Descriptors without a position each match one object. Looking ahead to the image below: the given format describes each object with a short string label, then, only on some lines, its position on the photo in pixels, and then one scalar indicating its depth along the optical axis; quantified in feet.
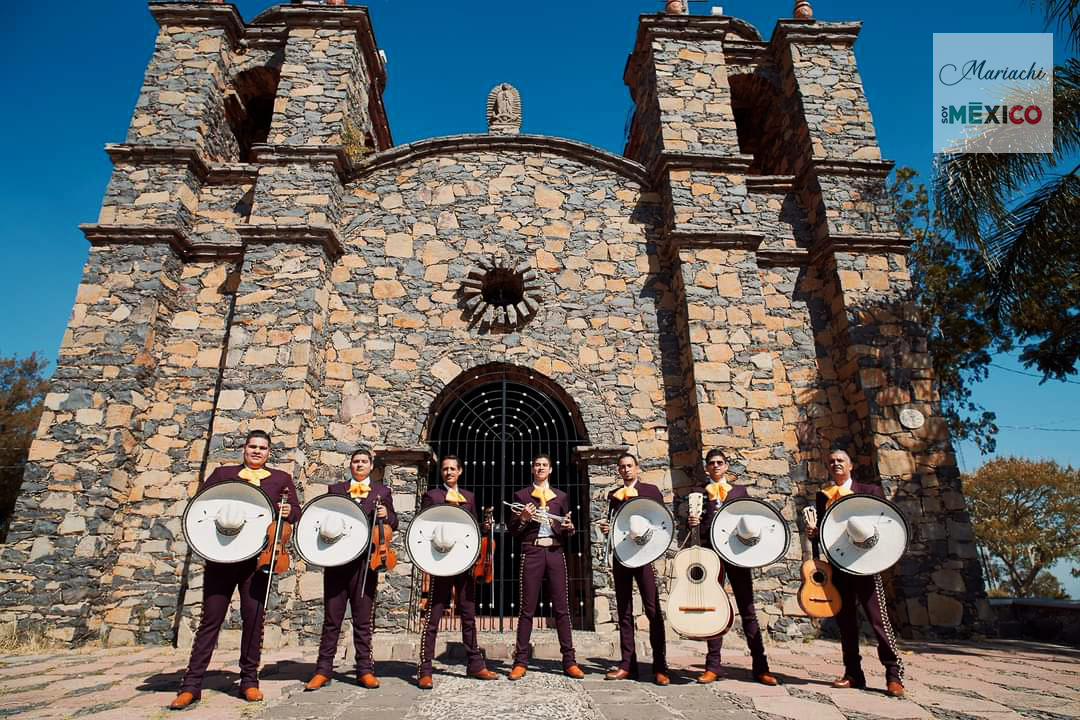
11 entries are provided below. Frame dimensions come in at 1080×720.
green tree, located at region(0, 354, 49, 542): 57.62
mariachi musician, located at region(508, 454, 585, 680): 14.78
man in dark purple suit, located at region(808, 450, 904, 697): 13.17
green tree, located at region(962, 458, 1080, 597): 67.31
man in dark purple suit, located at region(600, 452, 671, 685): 14.38
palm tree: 23.17
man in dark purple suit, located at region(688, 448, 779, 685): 14.21
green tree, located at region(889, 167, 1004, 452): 34.30
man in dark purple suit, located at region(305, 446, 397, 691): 13.83
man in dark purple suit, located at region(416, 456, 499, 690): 14.44
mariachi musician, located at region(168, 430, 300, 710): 12.45
